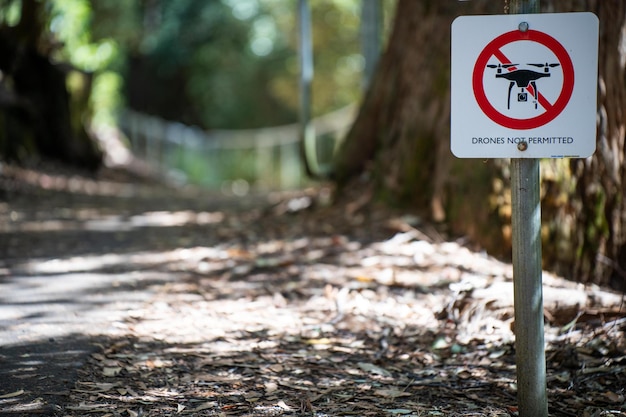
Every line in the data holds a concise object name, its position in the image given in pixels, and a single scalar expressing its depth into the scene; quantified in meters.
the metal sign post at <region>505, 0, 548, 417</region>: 6.62
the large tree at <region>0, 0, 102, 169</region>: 24.80
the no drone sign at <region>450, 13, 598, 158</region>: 6.48
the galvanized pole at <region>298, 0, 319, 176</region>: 20.37
